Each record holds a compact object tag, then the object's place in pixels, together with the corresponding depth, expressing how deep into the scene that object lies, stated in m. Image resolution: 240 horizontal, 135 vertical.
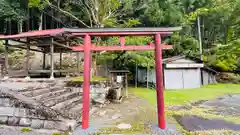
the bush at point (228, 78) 15.84
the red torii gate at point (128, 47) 4.21
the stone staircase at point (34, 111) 4.02
